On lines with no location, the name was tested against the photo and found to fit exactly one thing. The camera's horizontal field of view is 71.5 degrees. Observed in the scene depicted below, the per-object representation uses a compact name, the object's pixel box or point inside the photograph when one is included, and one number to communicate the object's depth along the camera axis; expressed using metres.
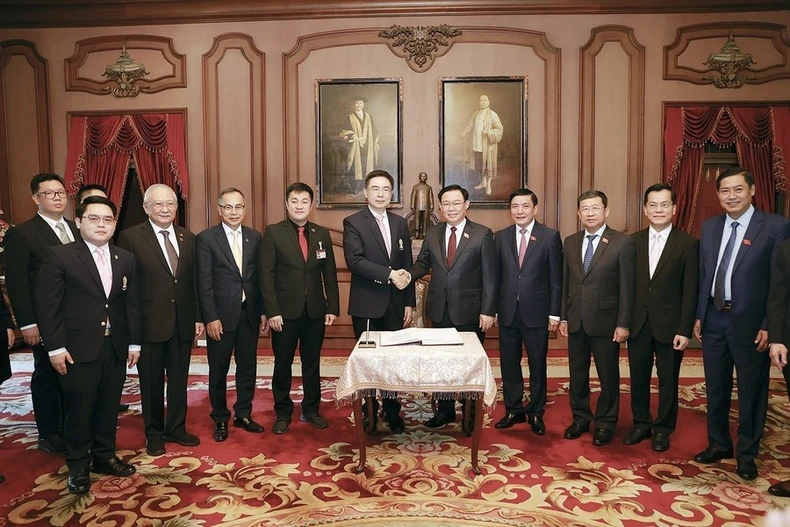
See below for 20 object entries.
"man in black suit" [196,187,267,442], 3.38
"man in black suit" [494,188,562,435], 3.50
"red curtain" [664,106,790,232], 6.06
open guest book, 2.95
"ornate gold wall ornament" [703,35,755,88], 5.97
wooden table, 2.78
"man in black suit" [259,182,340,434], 3.51
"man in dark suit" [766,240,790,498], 2.62
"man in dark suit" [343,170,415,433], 3.51
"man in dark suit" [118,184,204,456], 3.12
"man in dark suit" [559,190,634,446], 3.28
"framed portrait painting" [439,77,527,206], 6.27
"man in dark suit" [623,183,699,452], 3.14
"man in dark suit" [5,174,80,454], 3.04
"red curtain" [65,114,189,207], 6.43
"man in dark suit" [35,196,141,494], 2.64
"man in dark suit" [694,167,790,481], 2.81
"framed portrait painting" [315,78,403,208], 6.34
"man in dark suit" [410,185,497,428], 3.50
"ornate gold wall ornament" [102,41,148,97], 6.29
